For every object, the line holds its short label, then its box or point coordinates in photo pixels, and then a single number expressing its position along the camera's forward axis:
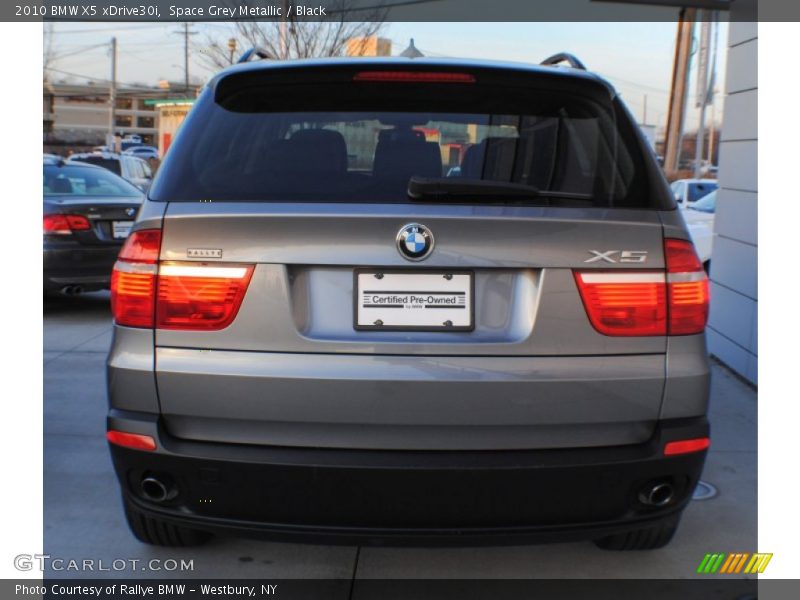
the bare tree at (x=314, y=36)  18.08
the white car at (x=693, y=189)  18.33
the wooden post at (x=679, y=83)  23.11
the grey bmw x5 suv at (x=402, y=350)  2.57
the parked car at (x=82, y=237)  8.49
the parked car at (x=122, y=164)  17.17
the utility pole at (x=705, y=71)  24.58
